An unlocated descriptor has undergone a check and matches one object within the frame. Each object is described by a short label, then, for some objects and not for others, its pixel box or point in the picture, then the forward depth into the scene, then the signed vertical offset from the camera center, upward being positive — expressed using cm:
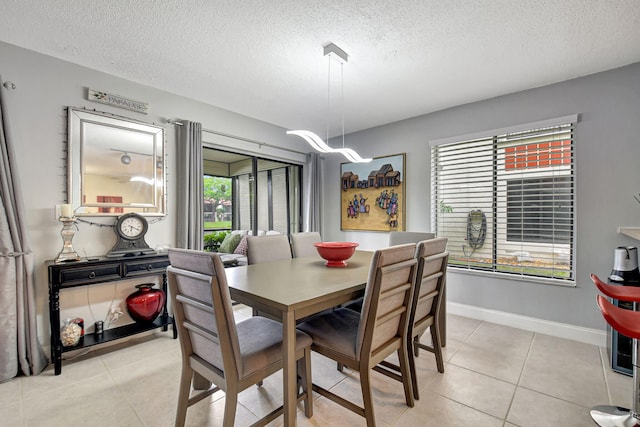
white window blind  283 +12
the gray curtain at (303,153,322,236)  458 +24
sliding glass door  373 +28
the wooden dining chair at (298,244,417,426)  143 -70
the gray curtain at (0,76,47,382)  204 -51
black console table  216 -55
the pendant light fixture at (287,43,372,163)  220 +60
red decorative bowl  215 -32
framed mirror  253 +45
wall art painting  397 +24
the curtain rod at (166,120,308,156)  312 +96
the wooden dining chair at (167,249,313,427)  123 -66
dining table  131 -43
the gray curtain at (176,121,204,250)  310 +26
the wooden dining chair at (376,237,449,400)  180 -58
